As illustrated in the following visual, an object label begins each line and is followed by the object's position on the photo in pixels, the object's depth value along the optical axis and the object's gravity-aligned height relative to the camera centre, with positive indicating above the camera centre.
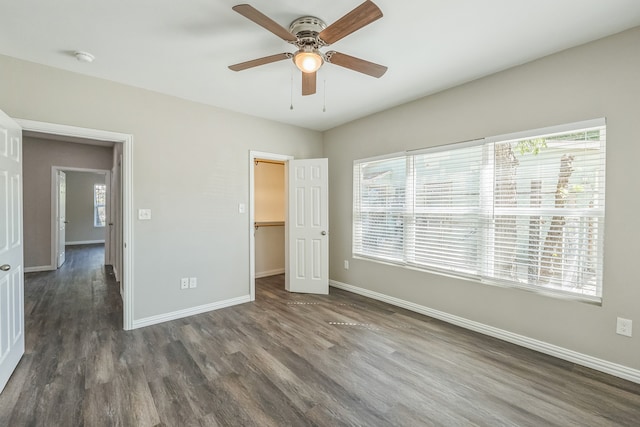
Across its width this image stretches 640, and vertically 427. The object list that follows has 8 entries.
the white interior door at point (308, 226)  4.36 -0.25
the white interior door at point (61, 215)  5.95 -0.15
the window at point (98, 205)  9.70 +0.12
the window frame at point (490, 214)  2.27 -0.03
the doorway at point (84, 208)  9.23 +0.01
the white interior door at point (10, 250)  1.99 -0.33
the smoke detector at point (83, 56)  2.40 +1.32
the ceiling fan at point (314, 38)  1.62 +1.13
